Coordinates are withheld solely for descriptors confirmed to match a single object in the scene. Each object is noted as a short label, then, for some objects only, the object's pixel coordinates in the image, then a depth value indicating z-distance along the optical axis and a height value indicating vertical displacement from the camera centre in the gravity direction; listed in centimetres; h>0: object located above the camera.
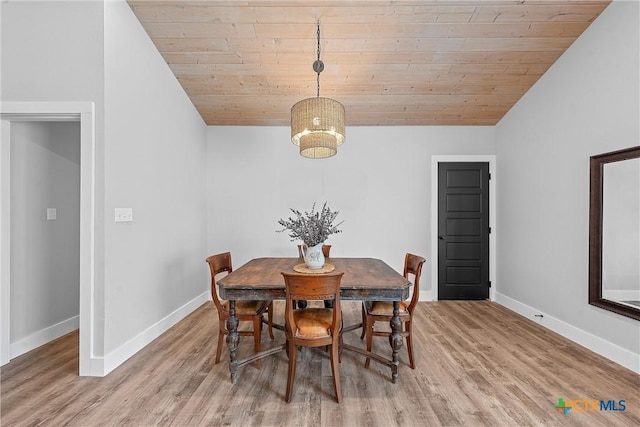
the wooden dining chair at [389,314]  238 -82
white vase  241 -37
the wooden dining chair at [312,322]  187 -76
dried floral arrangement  230 -13
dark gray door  438 -26
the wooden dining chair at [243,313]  239 -82
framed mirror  251 -17
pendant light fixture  241 +73
